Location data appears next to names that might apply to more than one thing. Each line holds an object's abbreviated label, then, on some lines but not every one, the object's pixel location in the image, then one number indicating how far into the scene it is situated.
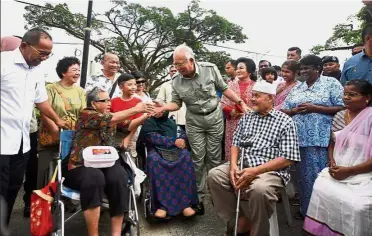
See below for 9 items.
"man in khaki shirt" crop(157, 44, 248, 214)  3.67
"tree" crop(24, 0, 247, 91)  21.16
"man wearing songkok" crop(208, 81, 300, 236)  2.65
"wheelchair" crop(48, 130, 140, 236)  2.47
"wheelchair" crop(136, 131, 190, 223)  3.43
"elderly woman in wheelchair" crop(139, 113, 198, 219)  3.45
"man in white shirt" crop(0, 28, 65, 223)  2.22
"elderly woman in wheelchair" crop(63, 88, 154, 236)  2.55
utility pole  6.55
